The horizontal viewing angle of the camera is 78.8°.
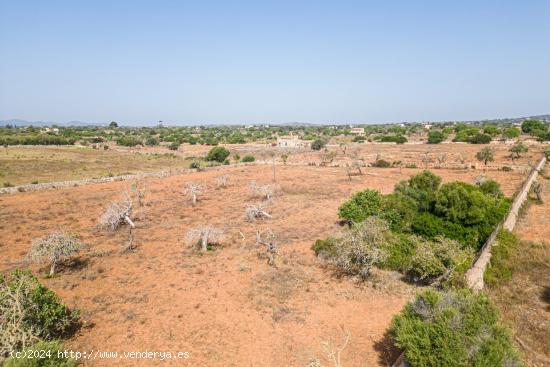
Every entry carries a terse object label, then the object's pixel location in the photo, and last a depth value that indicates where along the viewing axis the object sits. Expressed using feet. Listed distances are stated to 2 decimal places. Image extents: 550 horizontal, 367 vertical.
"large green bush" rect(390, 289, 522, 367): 27.91
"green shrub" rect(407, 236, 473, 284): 47.86
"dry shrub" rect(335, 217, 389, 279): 52.70
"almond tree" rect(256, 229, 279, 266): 58.03
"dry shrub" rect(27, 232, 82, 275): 53.88
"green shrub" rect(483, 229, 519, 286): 50.52
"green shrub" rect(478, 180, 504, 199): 88.63
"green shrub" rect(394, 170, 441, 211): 76.80
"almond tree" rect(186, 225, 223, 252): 66.08
